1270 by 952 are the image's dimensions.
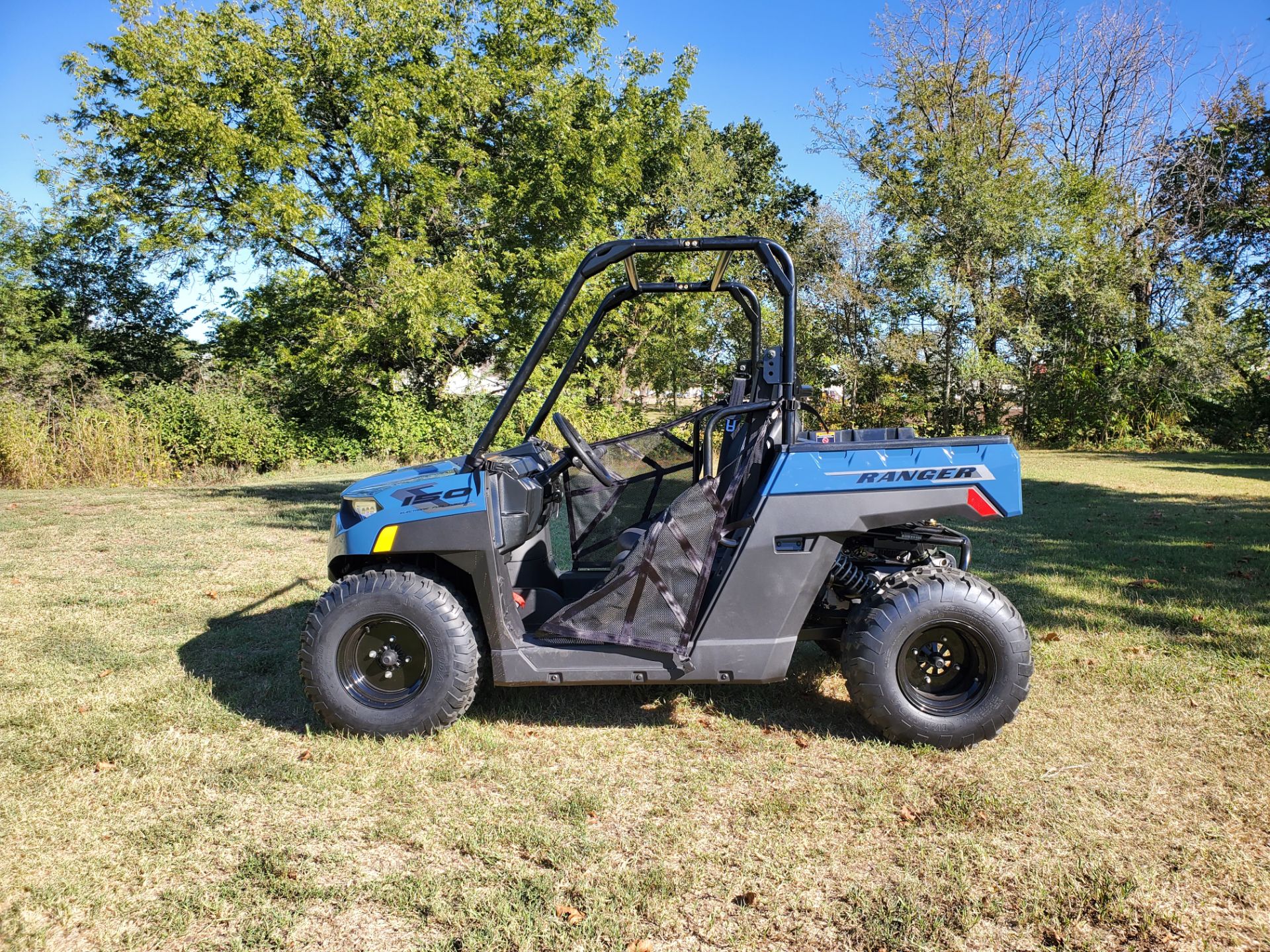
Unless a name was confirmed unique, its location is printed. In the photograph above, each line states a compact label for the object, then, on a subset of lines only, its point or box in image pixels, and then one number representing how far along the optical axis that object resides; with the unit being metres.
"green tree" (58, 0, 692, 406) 16.06
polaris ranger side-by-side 3.28
